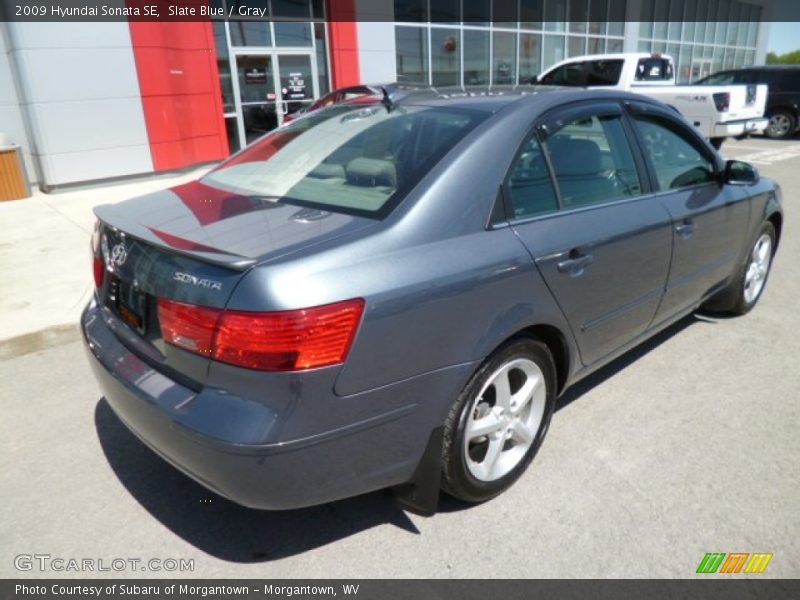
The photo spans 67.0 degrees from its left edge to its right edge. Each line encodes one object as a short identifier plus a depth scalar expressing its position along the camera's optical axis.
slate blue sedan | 1.91
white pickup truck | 11.47
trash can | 9.36
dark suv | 16.52
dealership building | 9.80
